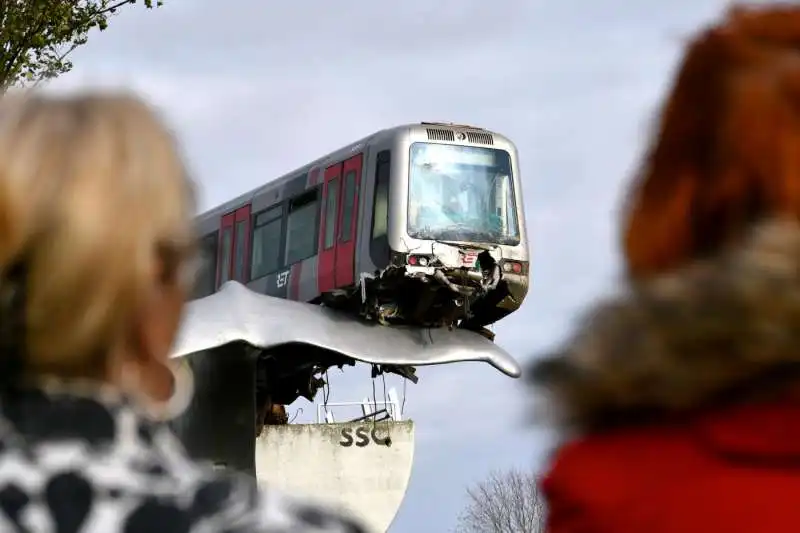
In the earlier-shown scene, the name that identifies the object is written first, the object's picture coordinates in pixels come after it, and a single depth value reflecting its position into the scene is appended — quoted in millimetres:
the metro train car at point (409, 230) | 59662
